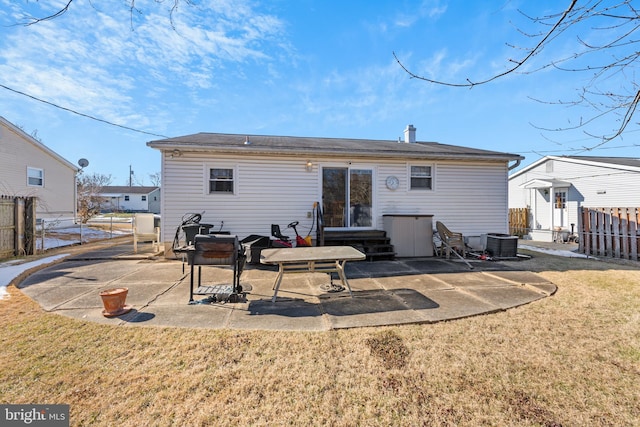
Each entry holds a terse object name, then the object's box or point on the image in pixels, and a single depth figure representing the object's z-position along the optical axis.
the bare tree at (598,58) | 2.29
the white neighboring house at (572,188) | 13.44
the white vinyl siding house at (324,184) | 7.54
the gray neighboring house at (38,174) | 13.66
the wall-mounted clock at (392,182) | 8.52
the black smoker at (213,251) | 3.97
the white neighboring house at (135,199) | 43.78
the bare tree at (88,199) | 20.77
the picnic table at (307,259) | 4.12
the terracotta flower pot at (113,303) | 3.62
